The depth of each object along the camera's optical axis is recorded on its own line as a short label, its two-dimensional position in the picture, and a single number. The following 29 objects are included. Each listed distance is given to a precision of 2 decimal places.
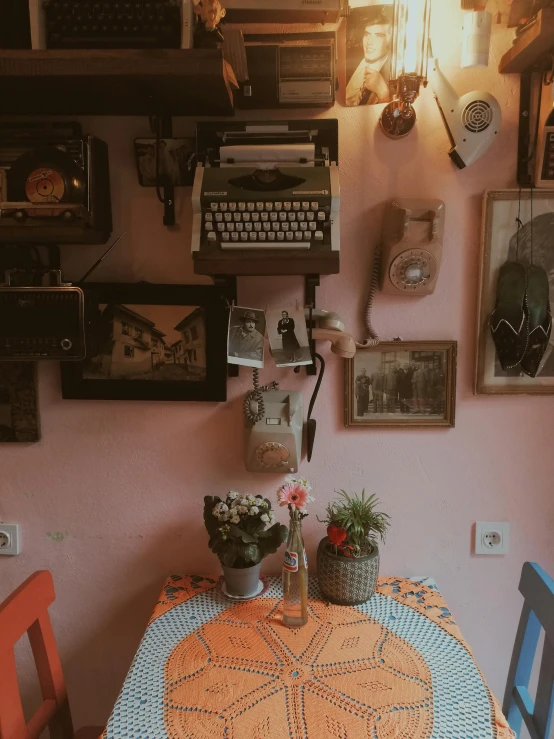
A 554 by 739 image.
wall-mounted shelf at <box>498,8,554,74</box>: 1.13
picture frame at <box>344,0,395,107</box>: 1.32
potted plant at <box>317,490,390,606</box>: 1.35
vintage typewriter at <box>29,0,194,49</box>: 1.14
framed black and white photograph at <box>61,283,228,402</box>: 1.45
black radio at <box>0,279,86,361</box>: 1.31
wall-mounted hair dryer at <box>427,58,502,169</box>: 1.33
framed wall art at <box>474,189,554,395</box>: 1.41
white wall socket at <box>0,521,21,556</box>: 1.59
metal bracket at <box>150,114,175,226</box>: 1.39
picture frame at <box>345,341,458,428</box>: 1.47
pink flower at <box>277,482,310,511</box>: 1.29
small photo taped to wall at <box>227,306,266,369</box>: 1.39
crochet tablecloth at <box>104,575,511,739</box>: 1.02
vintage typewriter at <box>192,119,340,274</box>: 1.22
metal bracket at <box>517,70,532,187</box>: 1.36
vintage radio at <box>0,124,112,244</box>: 1.25
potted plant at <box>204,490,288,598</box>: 1.36
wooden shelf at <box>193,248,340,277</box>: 1.22
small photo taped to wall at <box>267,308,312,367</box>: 1.40
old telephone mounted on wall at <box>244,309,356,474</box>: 1.40
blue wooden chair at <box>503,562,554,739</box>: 1.11
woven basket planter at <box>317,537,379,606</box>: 1.35
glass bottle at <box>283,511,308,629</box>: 1.29
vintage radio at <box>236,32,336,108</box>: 1.30
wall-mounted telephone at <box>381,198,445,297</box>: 1.36
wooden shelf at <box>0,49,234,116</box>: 1.11
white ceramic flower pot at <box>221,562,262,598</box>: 1.38
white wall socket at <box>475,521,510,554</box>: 1.55
